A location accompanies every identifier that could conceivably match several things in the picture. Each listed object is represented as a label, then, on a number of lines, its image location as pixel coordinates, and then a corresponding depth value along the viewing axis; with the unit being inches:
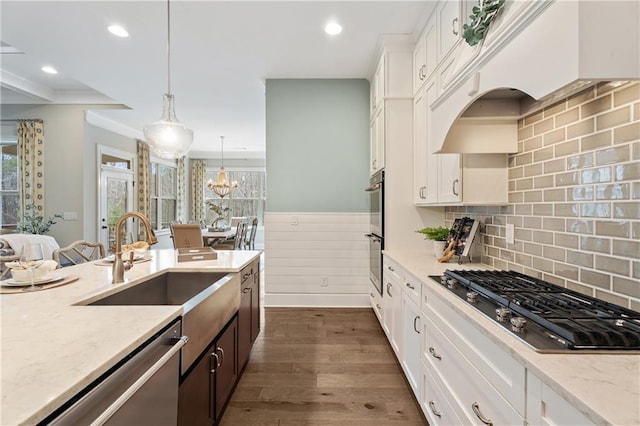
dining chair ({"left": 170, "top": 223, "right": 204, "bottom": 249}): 167.6
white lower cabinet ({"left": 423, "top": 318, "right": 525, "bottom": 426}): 37.0
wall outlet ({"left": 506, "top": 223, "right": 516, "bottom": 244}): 70.6
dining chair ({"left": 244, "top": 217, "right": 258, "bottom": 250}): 272.7
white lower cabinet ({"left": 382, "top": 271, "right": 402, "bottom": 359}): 87.7
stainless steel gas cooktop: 32.4
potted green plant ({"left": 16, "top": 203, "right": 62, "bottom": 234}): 183.5
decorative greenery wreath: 51.2
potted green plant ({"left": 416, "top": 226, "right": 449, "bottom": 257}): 90.6
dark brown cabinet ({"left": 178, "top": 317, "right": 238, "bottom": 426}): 50.6
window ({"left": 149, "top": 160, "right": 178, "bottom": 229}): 291.9
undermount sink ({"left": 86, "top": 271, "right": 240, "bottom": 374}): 51.9
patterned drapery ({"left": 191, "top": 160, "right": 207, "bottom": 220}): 347.3
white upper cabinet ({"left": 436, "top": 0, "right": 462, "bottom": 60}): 77.0
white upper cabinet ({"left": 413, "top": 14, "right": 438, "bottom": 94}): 94.5
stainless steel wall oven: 116.3
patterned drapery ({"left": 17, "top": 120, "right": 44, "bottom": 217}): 190.1
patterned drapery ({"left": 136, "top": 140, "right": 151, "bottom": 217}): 258.2
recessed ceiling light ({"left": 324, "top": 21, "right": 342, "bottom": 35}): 108.4
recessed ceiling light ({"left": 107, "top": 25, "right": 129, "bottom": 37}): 110.1
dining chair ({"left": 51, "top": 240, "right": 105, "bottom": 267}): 106.7
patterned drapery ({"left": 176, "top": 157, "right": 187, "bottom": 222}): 330.0
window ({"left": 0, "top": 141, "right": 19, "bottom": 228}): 194.7
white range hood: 31.3
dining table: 222.4
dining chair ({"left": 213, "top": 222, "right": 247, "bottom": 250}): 234.5
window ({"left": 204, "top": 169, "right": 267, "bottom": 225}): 355.6
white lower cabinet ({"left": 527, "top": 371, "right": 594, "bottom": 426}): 26.0
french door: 216.2
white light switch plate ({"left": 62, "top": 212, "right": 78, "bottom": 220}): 195.5
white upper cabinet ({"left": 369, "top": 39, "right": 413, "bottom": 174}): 114.9
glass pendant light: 98.6
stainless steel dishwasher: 26.8
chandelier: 280.2
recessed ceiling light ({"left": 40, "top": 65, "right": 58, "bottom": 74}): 155.4
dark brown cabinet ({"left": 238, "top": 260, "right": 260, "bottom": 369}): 83.0
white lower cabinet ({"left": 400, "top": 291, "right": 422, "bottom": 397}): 69.7
